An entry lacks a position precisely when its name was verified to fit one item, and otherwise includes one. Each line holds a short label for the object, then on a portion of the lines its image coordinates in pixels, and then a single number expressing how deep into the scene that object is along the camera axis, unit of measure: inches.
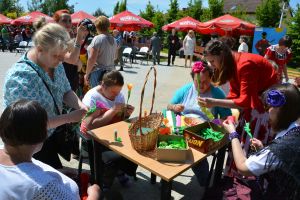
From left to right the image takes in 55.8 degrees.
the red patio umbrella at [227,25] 501.7
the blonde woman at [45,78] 75.1
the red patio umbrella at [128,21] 561.3
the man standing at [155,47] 510.0
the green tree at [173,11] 1079.6
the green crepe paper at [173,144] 82.4
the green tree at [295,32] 710.5
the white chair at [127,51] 498.5
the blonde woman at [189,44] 507.8
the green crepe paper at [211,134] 89.7
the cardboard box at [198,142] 85.1
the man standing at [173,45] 520.2
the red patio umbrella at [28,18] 668.8
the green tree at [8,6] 2003.0
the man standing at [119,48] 424.4
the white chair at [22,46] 622.1
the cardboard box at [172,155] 77.9
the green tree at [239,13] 980.2
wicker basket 81.1
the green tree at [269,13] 940.3
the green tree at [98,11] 2751.0
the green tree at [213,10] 909.8
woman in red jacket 100.8
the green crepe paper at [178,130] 97.7
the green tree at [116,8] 2117.4
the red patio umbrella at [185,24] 617.5
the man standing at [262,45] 435.1
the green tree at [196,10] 991.0
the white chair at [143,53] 550.3
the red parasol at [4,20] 769.6
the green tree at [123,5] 1759.8
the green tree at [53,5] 2198.6
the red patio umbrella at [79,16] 601.6
